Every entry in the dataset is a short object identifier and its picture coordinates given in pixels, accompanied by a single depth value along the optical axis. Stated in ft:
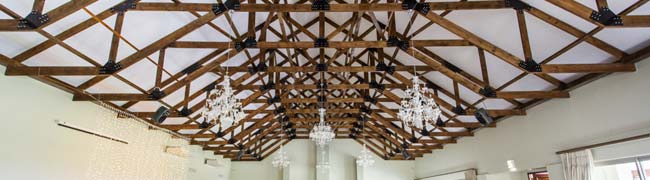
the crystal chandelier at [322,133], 24.14
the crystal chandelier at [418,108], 15.26
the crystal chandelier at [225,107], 14.60
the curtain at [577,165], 18.79
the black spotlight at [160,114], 19.13
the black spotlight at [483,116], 20.17
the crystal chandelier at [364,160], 30.95
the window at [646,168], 16.69
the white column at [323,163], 46.47
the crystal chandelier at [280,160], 31.30
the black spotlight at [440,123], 27.50
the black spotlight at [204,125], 27.14
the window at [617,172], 17.37
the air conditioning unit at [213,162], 42.42
